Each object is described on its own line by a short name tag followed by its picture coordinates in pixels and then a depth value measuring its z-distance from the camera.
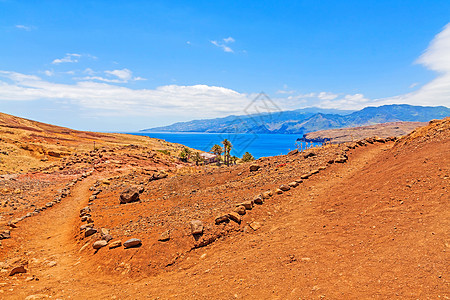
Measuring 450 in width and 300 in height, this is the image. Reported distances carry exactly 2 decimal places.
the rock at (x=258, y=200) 11.42
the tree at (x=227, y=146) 62.99
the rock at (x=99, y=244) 10.09
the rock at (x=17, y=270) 8.41
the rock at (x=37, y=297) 7.01
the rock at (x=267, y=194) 12.01
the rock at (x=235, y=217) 9.99
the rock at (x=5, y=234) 11.53
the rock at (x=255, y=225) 9.61
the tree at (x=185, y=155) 67.97
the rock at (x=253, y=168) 20.15
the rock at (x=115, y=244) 9.71
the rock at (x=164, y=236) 9.30
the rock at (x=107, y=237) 10.49
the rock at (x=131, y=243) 9.36
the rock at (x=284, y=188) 12.91
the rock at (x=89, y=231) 11.72
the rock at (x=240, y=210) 10.45
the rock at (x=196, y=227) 9.29
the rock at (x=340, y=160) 17.33
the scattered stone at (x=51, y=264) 9.58
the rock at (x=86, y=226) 12.73
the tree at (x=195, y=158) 67.98
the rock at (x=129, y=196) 16.94
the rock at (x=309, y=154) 21.39
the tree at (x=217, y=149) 74.25
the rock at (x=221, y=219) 9.86
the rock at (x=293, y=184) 13.35
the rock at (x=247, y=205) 10.91
